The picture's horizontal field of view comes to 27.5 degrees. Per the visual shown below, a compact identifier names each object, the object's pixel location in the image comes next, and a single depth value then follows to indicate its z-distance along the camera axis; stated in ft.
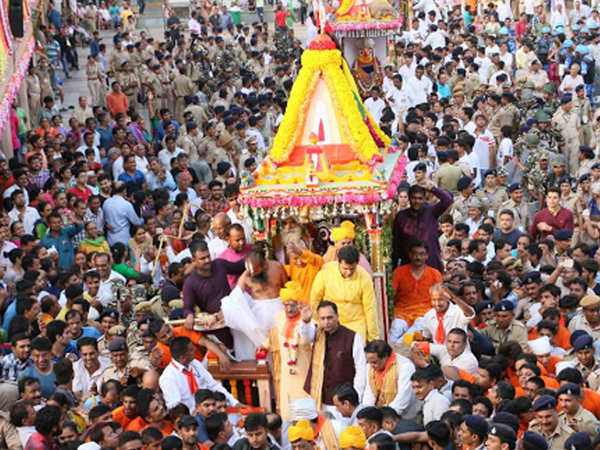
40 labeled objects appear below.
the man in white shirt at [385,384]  31.81
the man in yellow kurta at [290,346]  33.12
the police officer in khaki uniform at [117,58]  74.64
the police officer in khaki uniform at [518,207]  47.70
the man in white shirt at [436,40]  88.79
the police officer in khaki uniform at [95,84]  71.00
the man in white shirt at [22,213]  48.06
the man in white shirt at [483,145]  58.70
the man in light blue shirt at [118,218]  50.42
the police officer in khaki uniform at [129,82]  72.43
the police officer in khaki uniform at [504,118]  63.77
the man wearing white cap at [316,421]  29.60
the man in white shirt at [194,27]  95.09
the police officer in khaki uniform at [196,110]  68.74
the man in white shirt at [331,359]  32.48
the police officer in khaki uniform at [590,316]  35.91
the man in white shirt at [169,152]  60.29
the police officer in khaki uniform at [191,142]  62.44
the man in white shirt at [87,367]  35.24
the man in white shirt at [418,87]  72.43
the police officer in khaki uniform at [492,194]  49.73
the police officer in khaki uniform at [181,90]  74.18
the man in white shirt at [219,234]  40.04
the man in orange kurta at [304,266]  36.37
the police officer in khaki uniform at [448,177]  52.29
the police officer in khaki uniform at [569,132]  60.85
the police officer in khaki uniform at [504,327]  36.06
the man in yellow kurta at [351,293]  34.32
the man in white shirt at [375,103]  67.56
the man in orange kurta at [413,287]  38.88
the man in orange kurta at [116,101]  67.51
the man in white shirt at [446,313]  35.58
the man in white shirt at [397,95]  71.61
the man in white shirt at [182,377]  32.27
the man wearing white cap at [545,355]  34.27
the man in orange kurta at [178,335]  34.24
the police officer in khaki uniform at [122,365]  34.04
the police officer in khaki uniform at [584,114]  62.69
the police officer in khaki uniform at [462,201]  48.70
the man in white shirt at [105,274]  41.75
